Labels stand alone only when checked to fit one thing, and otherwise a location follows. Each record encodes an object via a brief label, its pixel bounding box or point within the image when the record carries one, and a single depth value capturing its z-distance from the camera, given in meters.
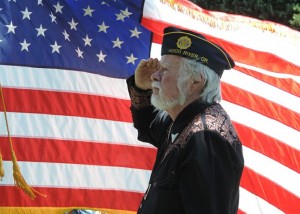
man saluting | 7.16
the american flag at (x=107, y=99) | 8.38
